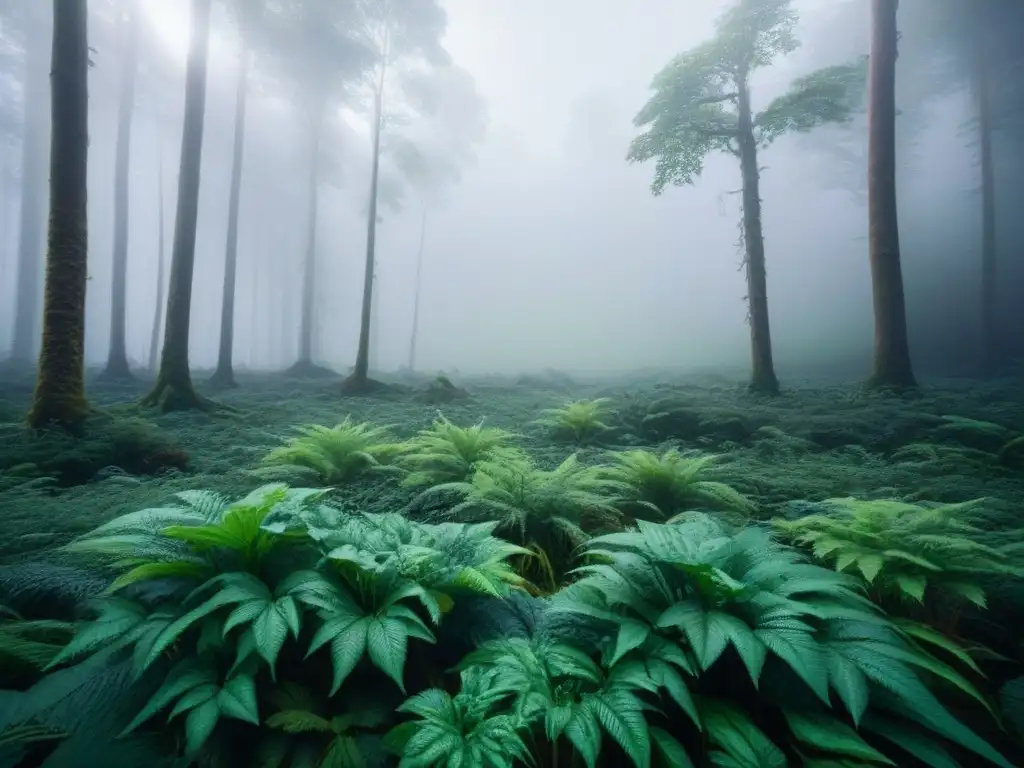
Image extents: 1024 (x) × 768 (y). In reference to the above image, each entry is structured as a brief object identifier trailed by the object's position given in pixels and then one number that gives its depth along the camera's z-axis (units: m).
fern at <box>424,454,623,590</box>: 3.16
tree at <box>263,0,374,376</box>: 14.59
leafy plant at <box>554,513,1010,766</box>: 1.56
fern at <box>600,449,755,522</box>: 3.70
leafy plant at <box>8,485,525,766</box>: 1.61
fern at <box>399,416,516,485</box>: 4.26
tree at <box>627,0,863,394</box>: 9.72
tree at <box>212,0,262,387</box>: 13.87
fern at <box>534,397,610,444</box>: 6.91
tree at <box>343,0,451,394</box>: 14.64
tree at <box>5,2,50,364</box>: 20.00
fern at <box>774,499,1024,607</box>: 2.18
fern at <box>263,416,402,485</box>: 4.46
